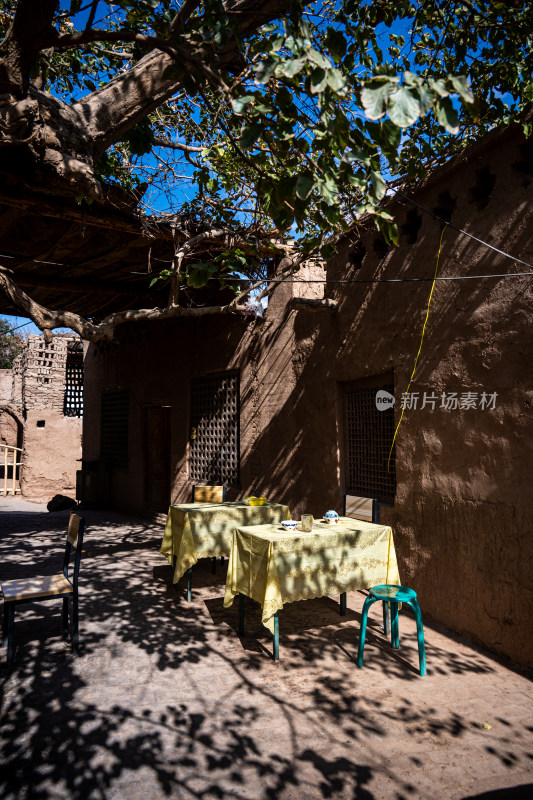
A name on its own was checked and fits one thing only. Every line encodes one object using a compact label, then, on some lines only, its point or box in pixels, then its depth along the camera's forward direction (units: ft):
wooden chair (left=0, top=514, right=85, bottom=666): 11.83
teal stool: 11.54
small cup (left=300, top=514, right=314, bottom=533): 13.30
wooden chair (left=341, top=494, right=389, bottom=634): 17.98
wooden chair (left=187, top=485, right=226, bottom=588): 21.24
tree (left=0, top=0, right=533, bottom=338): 7.74
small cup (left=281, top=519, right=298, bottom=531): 13.64
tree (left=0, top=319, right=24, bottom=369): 81.56
